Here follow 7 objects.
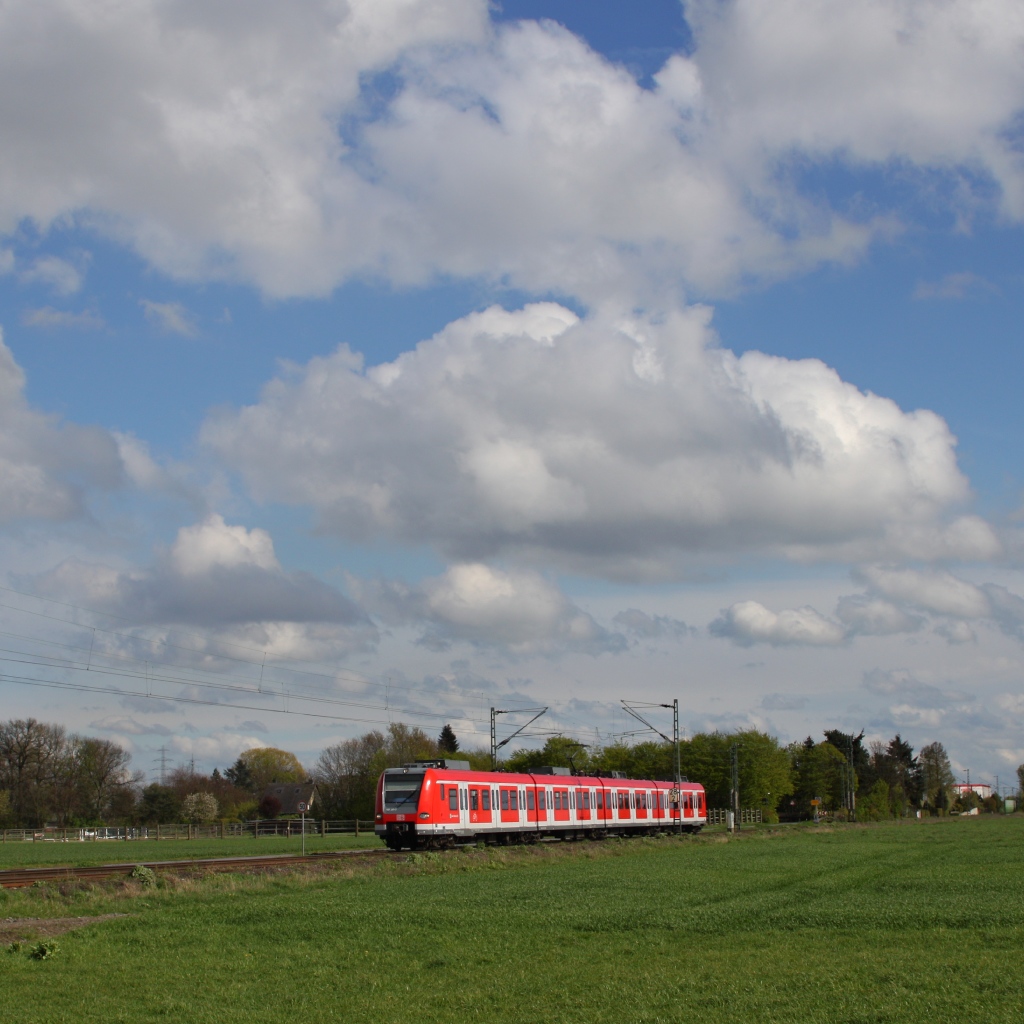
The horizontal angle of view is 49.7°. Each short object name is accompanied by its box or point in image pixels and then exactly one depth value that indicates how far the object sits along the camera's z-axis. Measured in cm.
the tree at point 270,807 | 13262
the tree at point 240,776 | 16938
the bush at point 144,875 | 2847
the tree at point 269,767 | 16825
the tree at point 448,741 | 13750
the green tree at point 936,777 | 17212
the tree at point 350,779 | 10162
